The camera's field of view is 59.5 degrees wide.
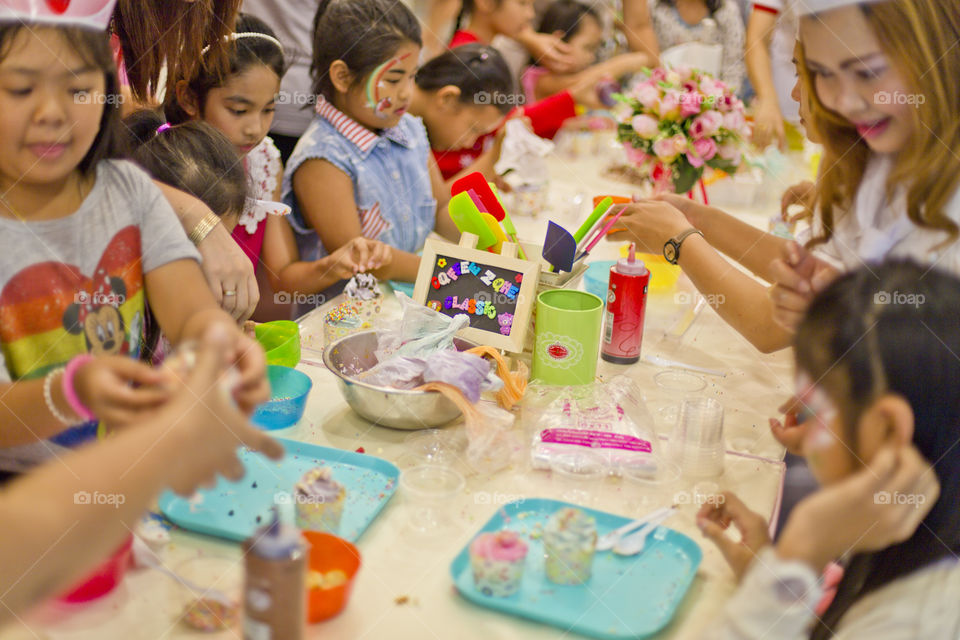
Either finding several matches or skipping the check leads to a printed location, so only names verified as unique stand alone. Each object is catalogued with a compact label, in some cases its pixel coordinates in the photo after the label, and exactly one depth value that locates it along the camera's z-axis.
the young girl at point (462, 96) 2.90
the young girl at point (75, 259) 0.80
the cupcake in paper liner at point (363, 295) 1.81
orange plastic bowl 1.00
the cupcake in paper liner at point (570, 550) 1.06
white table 0.94
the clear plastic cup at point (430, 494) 1.18
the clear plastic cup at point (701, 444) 1.33
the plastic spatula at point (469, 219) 1.65
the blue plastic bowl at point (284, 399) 1.39
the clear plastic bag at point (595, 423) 1.32
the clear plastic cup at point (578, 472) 1.28
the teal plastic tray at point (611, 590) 1.00
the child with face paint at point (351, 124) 2.23
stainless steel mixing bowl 1.36
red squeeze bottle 1.68
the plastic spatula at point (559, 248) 1.64
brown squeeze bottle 0.73
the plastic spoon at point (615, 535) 1.13
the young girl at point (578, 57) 4.23
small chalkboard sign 1.58
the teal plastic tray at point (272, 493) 1.12
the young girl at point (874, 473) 0.73
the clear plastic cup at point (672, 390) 1.53
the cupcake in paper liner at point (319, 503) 1.13
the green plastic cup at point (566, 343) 1.54
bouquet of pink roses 2.33
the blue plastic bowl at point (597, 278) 1.99
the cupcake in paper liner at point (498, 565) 1.02
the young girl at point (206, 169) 1.52
